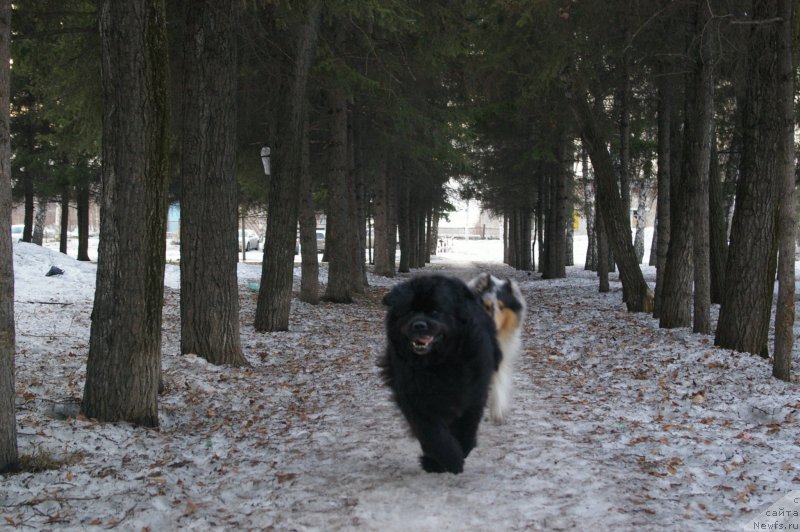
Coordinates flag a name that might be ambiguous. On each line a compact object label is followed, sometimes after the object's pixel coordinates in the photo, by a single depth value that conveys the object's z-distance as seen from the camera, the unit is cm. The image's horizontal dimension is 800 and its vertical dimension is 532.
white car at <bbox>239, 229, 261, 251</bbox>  5101
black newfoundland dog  442
